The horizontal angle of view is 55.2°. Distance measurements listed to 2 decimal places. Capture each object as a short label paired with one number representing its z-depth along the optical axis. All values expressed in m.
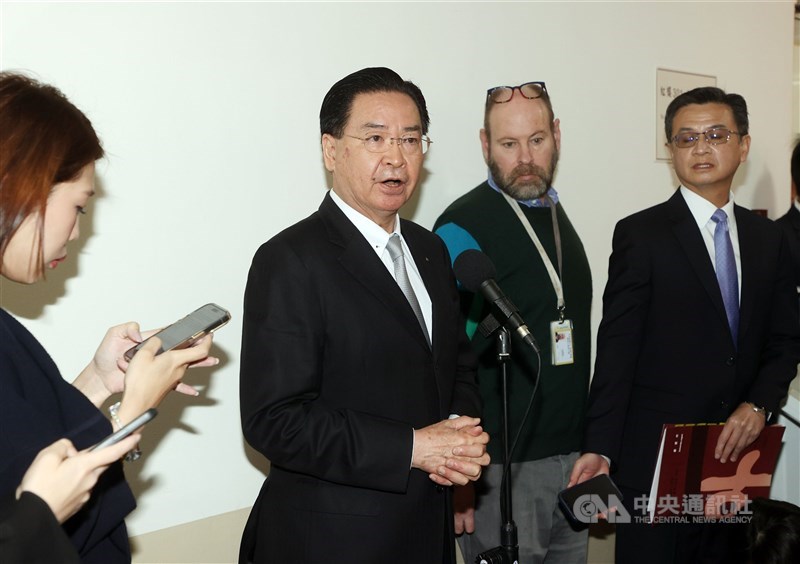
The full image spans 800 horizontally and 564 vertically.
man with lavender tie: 2.64
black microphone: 1.89
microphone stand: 1.84
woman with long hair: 1.38
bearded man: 2.73
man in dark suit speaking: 1.83
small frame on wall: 3.98
